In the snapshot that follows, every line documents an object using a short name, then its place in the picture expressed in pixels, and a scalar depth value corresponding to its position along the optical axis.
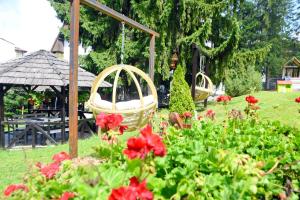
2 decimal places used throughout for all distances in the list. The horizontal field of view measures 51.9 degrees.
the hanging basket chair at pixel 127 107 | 5.36
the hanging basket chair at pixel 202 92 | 12.53
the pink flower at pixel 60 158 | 1.87
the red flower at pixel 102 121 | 2.06
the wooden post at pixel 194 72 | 9.66
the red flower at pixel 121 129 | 2.29
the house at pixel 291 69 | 39.75
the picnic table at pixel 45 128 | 9.24
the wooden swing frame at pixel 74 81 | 4.30
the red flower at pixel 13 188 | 1.59
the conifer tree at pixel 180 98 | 9.37
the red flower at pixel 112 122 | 2.05
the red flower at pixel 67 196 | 1.37
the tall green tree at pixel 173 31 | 15.95
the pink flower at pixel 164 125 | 3.43
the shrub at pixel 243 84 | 23.01
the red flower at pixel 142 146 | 1.23
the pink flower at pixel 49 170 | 1.71
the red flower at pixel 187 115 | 4.10
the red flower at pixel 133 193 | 1.06
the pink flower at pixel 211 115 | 4.10
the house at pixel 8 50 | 30.53
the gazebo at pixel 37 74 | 9.33
